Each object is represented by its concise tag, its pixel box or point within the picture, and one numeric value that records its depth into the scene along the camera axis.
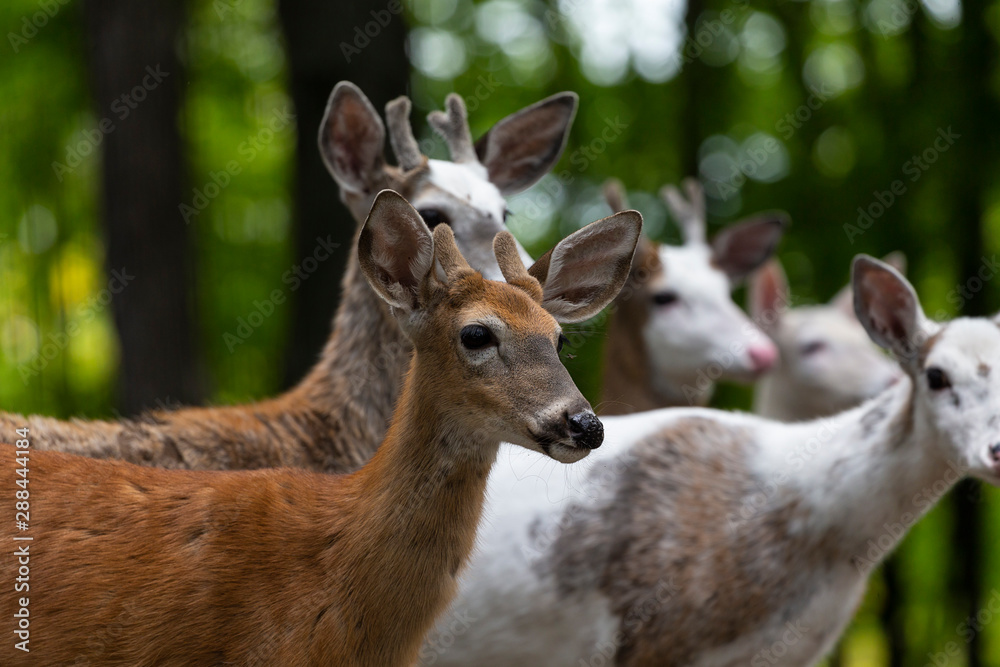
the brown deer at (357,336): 9.44
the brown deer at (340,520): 6.76
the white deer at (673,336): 14.90
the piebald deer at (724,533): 9.87
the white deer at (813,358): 17.28
